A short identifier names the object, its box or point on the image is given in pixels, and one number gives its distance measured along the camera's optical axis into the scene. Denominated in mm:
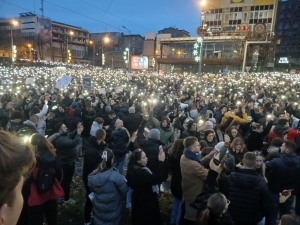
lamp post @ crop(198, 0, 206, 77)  19203
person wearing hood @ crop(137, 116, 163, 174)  4527
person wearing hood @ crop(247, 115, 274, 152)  6198
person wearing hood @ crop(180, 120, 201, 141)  6137
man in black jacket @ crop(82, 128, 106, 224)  4598
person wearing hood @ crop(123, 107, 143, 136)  7922
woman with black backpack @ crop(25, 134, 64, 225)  3578
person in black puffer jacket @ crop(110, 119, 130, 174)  6105
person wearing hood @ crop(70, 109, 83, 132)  7434
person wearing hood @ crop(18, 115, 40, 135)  4856
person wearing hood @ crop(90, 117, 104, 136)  6317
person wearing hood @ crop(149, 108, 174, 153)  6473
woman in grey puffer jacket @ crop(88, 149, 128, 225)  3650
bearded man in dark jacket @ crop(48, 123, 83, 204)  5016
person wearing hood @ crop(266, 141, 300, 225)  3998
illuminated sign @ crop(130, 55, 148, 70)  35750
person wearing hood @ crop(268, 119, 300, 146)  5852
